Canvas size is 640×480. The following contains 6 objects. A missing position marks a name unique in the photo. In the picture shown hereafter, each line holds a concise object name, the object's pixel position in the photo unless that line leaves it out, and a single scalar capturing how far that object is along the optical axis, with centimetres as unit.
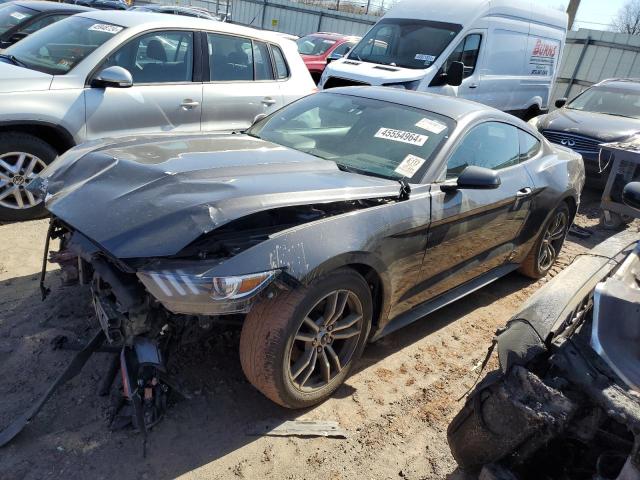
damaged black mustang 235
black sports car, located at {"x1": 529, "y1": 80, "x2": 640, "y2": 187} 781
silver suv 454
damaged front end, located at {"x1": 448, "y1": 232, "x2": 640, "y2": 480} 180
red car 1227
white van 809
